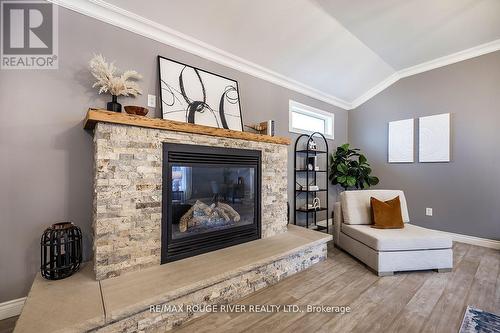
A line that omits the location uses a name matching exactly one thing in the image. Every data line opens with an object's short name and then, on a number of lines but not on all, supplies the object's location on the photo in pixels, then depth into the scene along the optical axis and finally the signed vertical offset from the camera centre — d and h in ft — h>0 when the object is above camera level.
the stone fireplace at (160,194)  5.53 -0.88
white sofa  7.80 -3.04
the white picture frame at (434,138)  11.81 +1.51
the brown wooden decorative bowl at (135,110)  6.15 +1.56
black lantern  5.32 -2.13
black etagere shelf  12.30 -0.57
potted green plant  13.62 -0.33
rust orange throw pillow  9.07 -2.01
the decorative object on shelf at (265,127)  9.53 +1.69
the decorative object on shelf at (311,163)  12.52 +0.15
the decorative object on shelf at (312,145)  12.75 +1.20
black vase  6.30 +1.69
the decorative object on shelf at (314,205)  12.15 -2.24
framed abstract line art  7.76 +2.65
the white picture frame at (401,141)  13.07 +1.49
